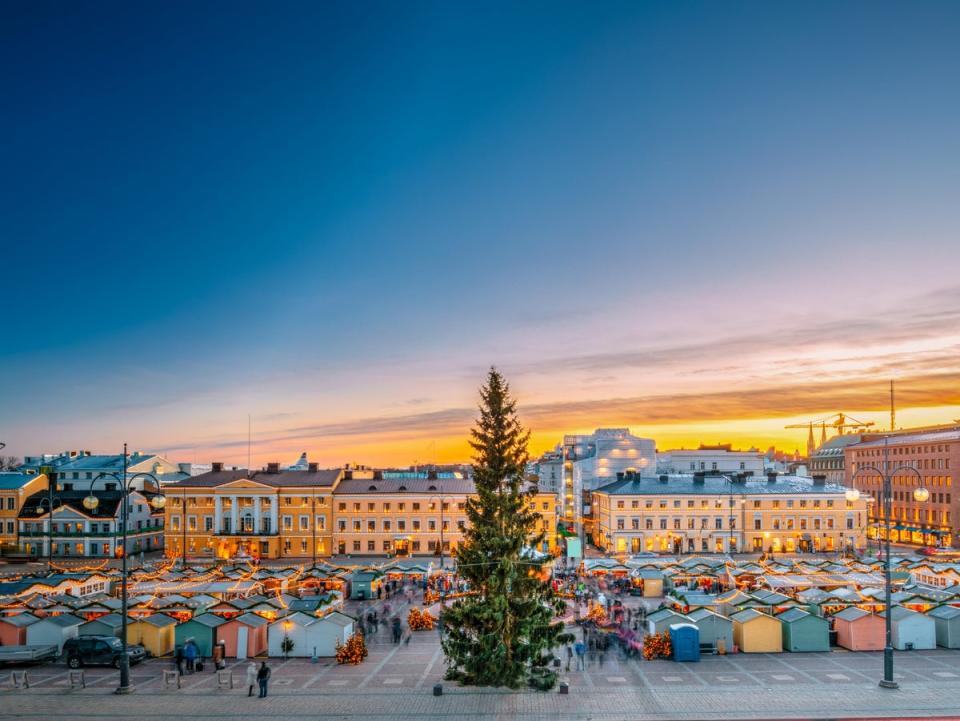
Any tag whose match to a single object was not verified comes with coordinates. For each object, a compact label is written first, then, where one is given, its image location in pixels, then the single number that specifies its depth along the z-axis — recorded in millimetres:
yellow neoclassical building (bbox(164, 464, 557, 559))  85875
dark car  36625
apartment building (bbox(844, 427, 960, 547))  102188
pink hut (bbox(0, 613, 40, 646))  38750
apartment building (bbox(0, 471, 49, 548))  89938
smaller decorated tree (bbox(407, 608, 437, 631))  46094
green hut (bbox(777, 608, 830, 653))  38844
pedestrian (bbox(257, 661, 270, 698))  31531
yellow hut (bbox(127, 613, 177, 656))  38688
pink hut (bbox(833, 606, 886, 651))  39094
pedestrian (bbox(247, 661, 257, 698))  32097
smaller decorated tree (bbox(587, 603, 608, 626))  46794
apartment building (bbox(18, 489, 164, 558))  88062
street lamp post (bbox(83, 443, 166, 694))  31125
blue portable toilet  37219
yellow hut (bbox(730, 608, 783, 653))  38969
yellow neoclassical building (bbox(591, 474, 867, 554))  87188
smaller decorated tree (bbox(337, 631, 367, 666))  37625
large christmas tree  30047
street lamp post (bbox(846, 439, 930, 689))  31000
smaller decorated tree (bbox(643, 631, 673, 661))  37656
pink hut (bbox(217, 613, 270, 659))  38688
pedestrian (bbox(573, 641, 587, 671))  36319
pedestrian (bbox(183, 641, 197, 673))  35688
